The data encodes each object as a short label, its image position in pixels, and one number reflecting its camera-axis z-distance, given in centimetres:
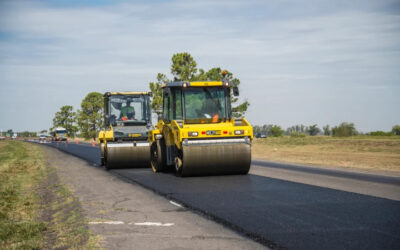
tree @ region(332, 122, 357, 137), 5772
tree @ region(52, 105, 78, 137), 12088
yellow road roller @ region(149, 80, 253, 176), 1349
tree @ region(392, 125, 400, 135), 6288
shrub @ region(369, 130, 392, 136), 5853
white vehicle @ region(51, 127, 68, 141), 8556
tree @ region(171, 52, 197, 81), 4528
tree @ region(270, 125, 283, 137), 9593
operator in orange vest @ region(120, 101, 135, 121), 1933
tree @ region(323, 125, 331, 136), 10061
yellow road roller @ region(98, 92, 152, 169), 1803
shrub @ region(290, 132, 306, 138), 6713
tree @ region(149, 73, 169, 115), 4306
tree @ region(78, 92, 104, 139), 8488
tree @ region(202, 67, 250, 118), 4488
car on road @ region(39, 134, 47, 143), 9574
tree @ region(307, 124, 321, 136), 11811
